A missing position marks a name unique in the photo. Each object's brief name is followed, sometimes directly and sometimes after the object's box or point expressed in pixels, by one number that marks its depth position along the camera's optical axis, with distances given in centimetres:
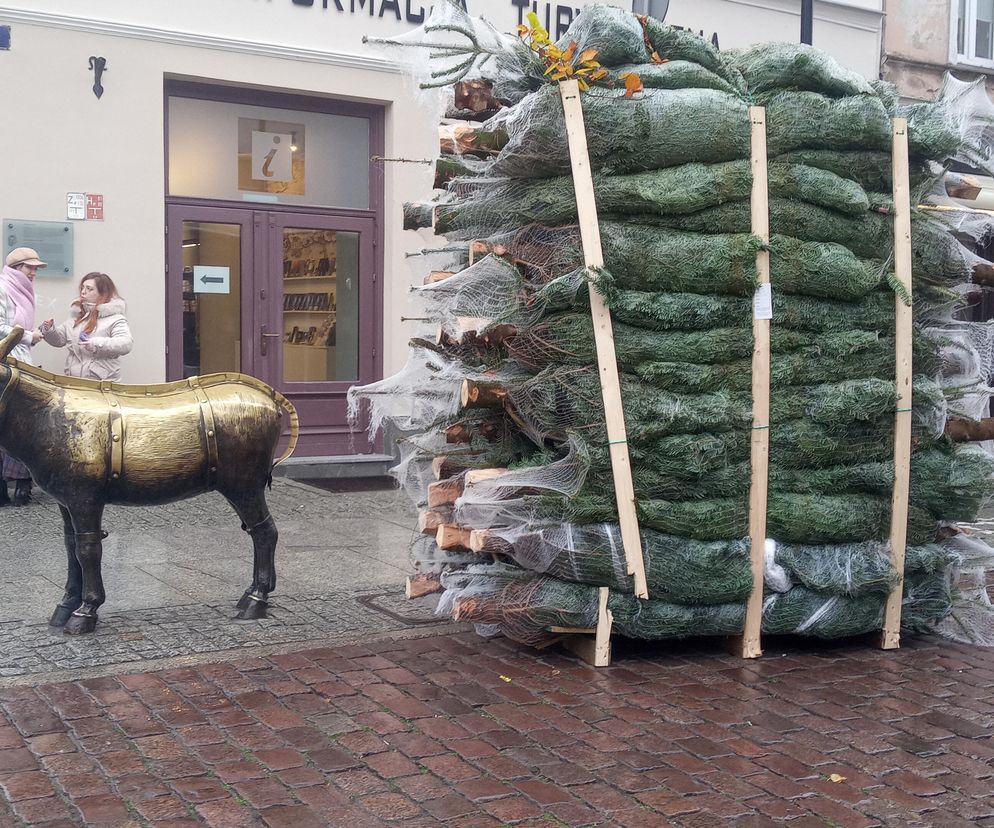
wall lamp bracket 995
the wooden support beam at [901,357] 540
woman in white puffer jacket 892
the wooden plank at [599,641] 511
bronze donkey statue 521
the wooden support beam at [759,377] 520
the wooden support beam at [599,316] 499
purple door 1086
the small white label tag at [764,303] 518
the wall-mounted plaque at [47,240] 965
